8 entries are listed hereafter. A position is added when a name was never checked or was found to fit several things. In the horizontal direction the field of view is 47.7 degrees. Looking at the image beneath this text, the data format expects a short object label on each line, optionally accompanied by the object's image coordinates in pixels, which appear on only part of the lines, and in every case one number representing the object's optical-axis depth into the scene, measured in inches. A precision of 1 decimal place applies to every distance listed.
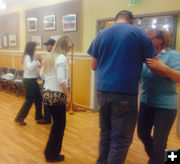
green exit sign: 149.2
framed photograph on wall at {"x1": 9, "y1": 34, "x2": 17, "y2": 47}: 274.7
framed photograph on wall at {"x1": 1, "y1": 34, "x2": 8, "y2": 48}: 292.2
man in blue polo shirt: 58.5
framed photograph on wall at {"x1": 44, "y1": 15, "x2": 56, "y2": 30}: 215.3
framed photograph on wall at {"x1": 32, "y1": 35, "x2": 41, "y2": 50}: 235.5
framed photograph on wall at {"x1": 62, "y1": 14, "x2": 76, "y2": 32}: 193.8
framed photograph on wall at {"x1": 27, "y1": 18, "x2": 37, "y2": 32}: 239.0
